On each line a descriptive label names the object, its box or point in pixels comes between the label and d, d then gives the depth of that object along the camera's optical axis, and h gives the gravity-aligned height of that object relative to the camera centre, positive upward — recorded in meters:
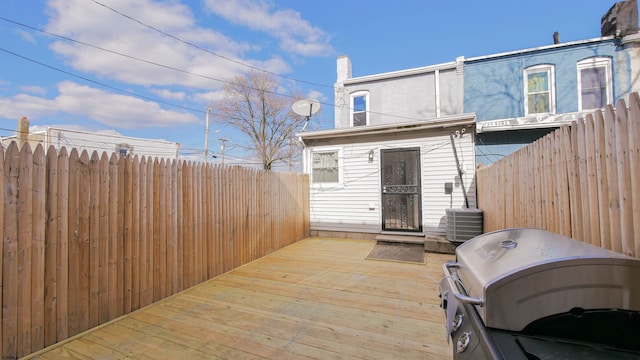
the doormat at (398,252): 5.16 -1.39
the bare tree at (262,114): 20.17 +5.67
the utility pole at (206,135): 20.95 +4.14
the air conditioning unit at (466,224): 5.41 -0.78
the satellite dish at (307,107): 7.41 +2.23
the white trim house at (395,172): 6.30 +0.37
